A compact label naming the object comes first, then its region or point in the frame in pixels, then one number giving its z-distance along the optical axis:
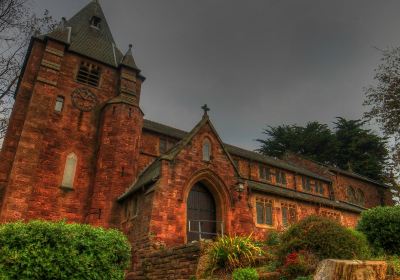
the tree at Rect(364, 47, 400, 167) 22.41
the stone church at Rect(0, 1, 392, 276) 17.77
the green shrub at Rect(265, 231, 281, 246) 16.35
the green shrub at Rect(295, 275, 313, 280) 8.68
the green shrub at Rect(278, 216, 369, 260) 9.94
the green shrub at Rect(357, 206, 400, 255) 13.42
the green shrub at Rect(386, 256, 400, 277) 8.45
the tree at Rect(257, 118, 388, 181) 51.84
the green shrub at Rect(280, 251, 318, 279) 9.25
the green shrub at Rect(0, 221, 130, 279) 9.64
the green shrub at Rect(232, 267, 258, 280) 9.71
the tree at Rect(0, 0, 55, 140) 13.38
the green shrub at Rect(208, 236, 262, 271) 11.44
